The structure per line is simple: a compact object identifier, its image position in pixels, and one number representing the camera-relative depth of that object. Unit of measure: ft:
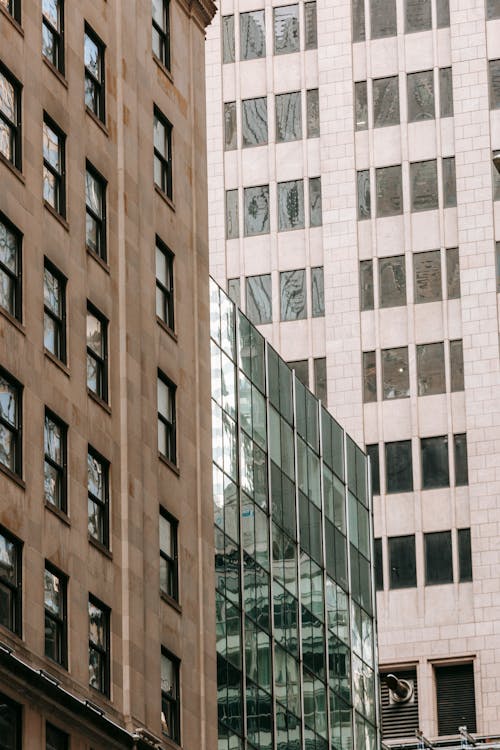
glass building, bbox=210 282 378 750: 189.78
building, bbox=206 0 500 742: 288.71
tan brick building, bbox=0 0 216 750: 148.46
